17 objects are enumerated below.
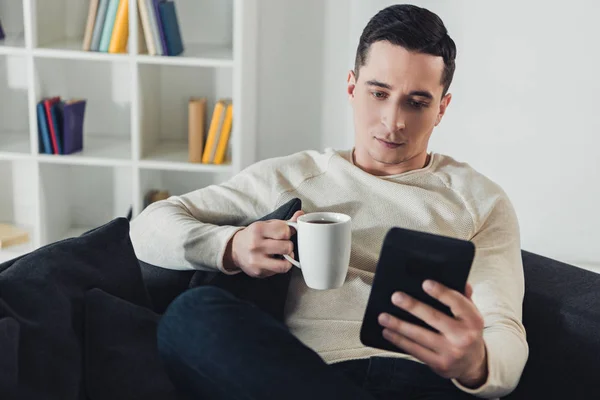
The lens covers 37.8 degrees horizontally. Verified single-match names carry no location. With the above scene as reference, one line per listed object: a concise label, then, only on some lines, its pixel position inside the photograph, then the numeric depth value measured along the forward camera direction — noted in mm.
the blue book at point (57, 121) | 3066
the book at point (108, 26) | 3016
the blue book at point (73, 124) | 3064
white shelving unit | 3031
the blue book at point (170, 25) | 2977
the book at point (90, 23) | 3008
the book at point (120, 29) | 3000
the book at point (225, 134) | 3080
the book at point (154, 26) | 2959
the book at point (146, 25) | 2965
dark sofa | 1347
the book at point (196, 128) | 3098
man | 1565
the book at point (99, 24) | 3014
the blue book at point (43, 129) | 3053
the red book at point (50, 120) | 3051
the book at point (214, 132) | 3066
